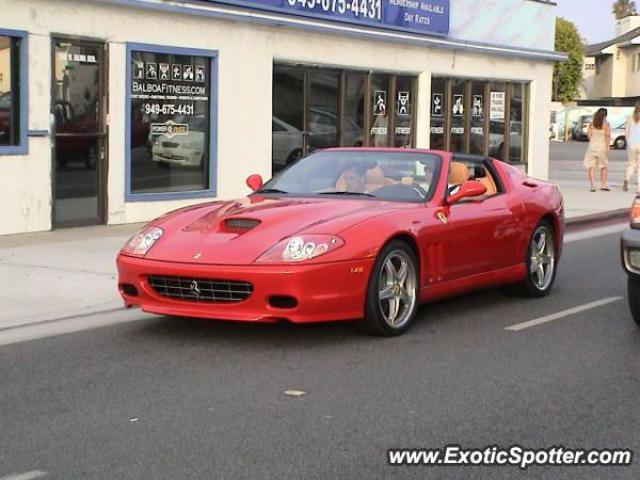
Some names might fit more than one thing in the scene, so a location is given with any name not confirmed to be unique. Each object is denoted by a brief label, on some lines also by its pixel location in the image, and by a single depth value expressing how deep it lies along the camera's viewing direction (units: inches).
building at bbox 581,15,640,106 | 2876.5
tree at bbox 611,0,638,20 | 4781.0
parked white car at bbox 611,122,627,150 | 2315.5
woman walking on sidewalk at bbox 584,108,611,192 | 834.2
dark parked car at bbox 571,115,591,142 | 2539.4
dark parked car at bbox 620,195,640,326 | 292.0
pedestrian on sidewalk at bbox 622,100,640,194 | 809.5
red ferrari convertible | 275.4
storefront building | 497.7
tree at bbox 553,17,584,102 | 3075.8
